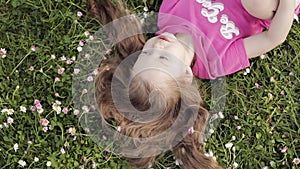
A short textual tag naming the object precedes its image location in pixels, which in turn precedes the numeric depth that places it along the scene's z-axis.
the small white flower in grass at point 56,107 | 2.27
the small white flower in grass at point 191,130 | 2.22
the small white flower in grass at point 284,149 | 2.32
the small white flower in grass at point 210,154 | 2.28
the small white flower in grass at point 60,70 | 2.30
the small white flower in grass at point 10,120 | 2.24
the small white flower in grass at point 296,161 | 2.30
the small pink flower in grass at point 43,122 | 2.25
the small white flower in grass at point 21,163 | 2.21
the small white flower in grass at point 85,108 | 2.27
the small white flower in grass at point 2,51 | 2.32
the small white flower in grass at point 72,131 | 2.26
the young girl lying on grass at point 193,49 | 2.10
